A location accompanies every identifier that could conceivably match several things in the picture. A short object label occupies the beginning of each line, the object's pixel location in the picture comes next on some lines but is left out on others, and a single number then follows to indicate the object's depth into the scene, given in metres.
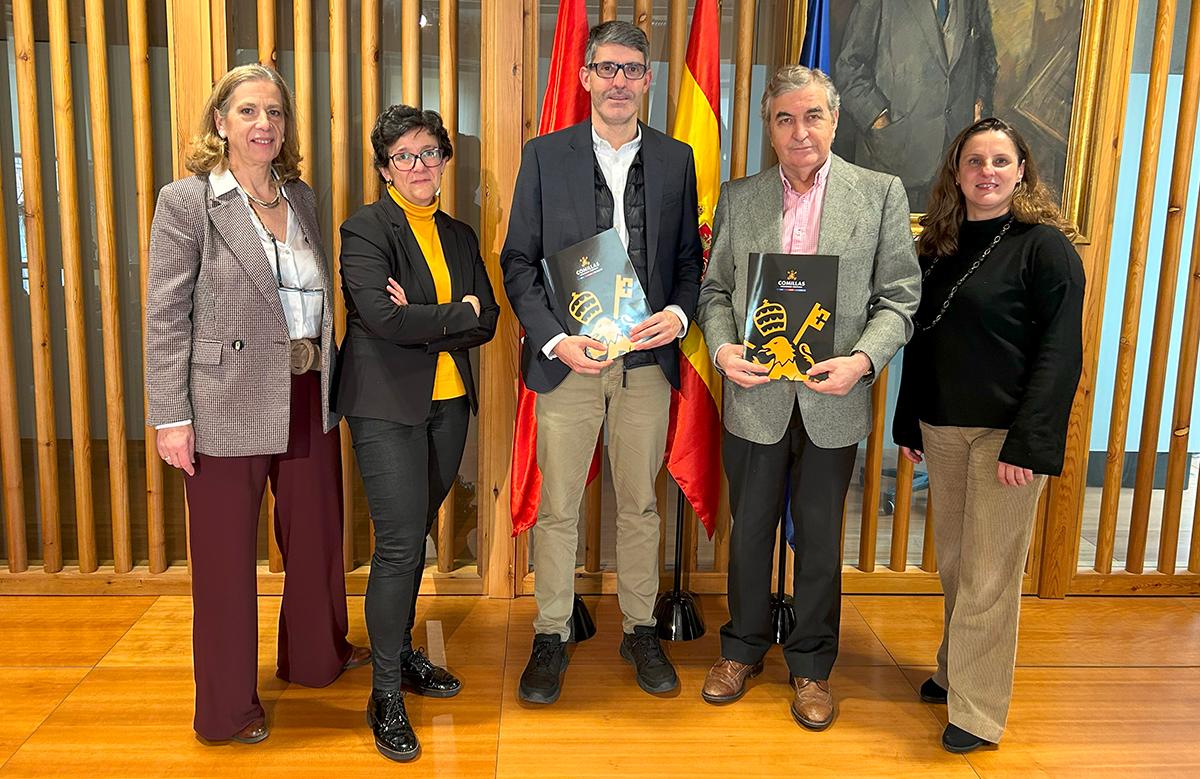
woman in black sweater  2.34
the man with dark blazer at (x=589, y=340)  2.62
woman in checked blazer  2.29
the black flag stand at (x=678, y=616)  3.25
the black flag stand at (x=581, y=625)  3.21
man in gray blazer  2.52
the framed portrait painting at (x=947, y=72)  3.36
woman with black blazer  2.38
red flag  2.99
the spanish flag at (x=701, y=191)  3.05
